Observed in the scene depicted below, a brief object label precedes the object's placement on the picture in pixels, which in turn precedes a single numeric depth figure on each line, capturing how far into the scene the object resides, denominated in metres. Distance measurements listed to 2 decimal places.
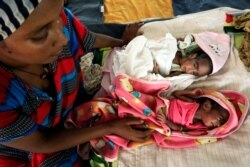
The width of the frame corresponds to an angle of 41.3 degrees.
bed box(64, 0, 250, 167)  0.96
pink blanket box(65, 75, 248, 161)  0.98
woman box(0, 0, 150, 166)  0.62
